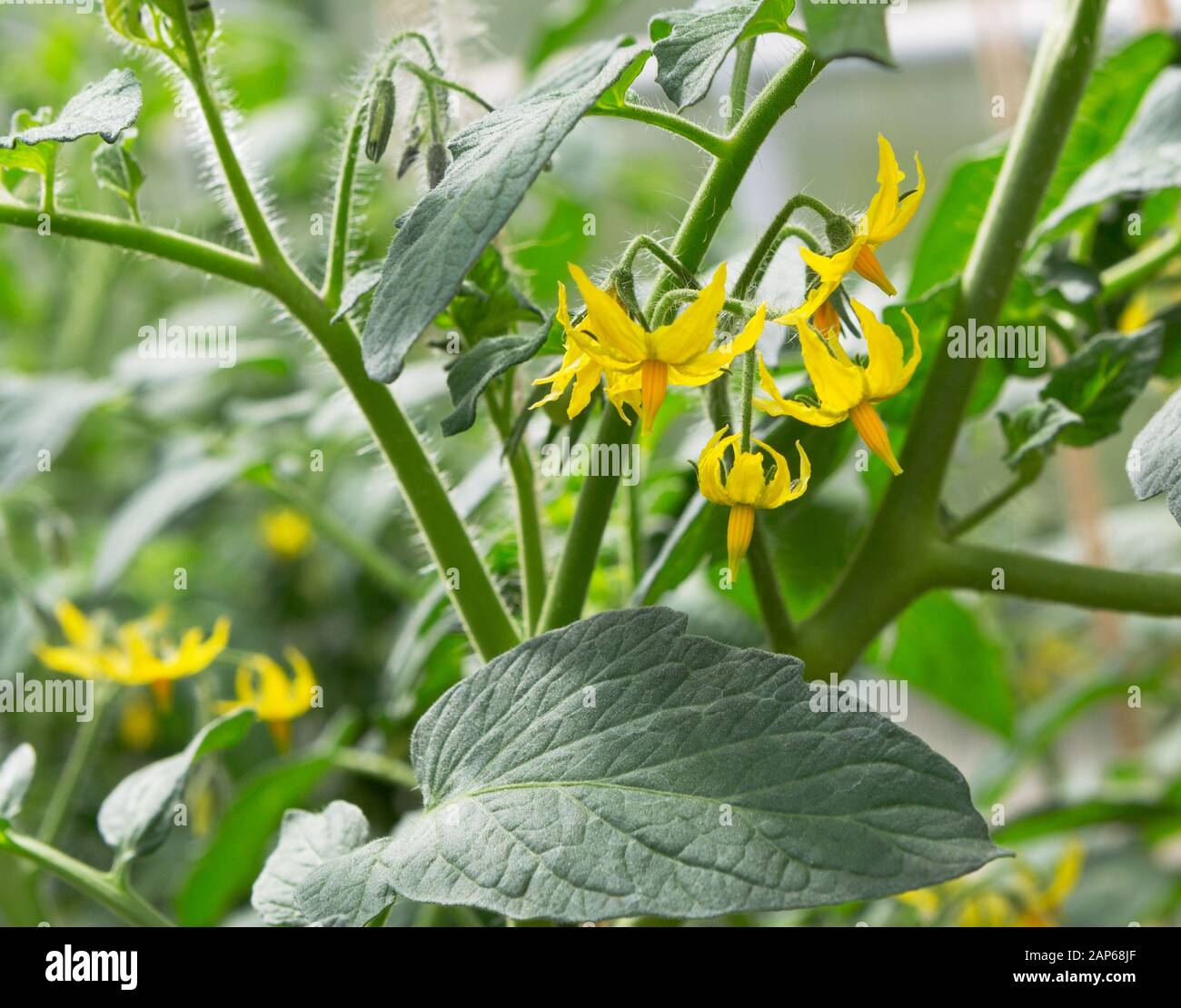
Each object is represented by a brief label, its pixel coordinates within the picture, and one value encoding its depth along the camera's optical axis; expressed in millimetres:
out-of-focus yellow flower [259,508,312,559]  1004
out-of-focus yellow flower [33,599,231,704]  494
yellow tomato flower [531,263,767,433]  255
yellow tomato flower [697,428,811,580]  276
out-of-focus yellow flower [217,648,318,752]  519
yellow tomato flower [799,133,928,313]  260
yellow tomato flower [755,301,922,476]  269
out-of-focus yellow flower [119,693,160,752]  820
